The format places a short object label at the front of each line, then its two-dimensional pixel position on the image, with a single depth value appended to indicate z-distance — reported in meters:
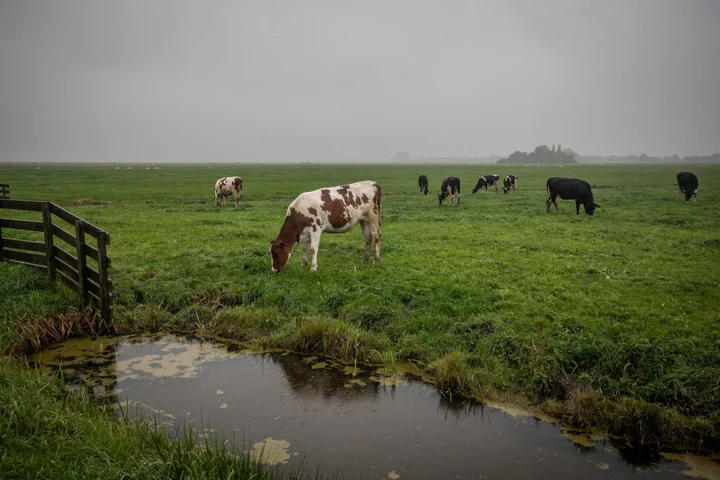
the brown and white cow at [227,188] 33.34
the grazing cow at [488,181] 46.66
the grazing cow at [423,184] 44.47
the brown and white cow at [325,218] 13.73
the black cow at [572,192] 26.80
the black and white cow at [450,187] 33.50
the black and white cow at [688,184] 33.62
